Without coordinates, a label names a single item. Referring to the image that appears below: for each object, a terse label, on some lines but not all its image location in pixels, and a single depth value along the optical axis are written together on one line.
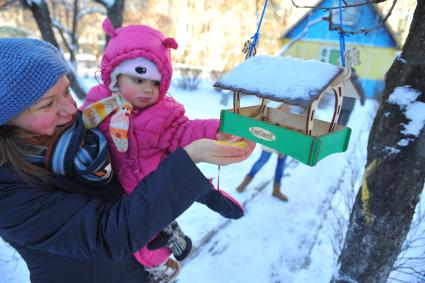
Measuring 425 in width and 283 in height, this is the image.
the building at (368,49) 15.75
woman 0.97
